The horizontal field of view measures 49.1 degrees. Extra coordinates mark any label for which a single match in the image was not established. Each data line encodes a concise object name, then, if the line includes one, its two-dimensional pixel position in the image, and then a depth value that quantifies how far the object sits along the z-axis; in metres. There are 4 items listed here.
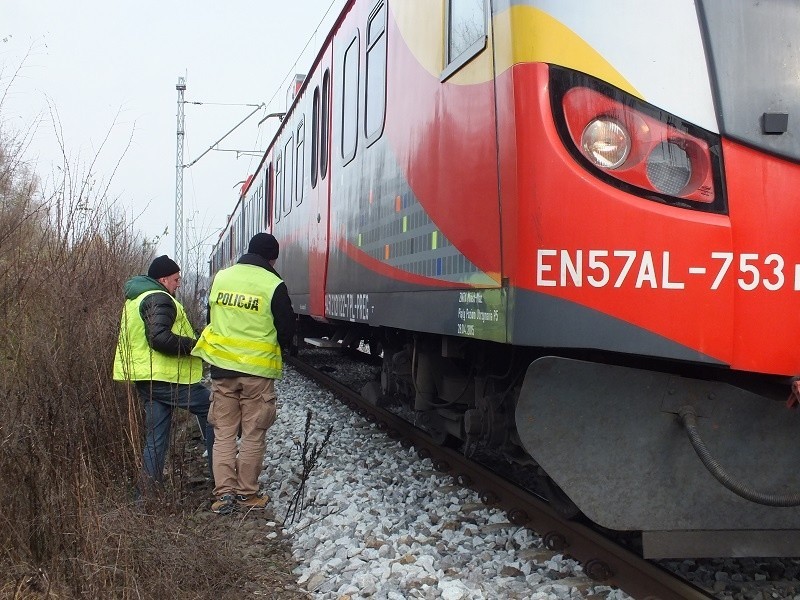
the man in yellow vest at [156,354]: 5.01
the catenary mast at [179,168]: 21.24
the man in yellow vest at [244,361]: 5.09
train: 2.72
